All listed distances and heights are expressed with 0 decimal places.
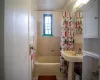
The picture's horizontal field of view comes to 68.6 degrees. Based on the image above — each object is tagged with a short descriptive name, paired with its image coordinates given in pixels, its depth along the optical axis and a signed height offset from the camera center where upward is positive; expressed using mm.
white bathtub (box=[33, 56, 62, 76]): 2099 -890
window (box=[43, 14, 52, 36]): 2732 +522
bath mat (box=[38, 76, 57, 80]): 2018 -1104
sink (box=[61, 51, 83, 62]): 1324 -363
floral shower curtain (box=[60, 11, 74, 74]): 1995 +138
